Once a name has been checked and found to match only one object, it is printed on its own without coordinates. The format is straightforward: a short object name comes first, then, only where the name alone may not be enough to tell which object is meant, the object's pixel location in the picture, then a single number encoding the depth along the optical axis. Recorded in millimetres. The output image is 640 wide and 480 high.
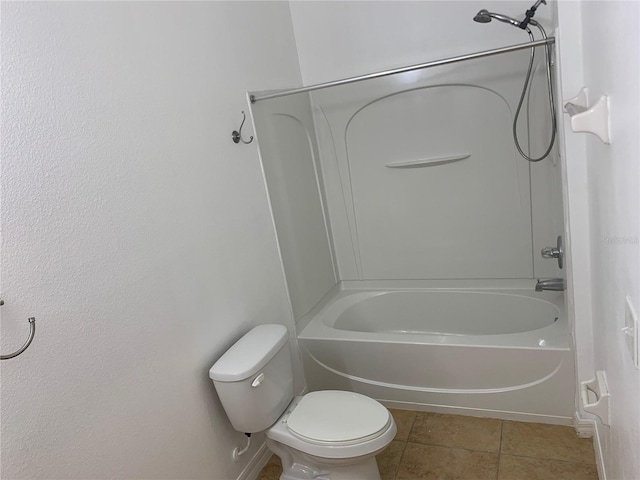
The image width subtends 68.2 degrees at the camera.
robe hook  2195
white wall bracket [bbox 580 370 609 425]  1488
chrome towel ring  1184
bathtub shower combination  2303
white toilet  1800
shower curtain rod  1865
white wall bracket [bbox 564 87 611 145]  1056
